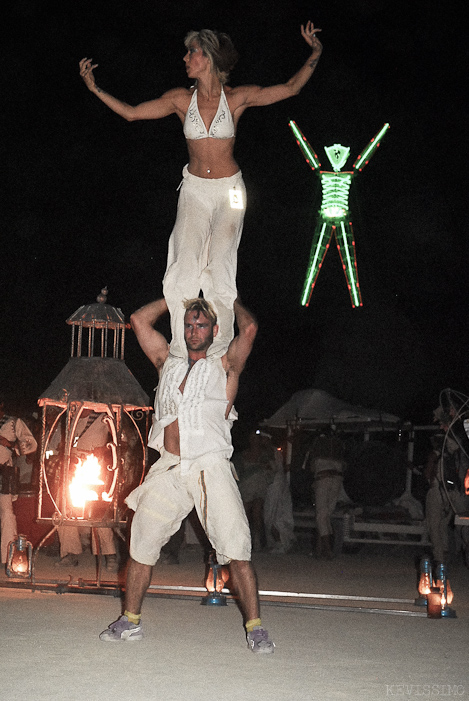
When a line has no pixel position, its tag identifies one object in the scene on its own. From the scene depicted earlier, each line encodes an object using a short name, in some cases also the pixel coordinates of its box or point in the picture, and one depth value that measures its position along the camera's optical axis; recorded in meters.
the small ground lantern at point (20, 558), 6.93
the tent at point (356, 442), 13.30
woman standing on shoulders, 4.79
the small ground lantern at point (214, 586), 6.41
